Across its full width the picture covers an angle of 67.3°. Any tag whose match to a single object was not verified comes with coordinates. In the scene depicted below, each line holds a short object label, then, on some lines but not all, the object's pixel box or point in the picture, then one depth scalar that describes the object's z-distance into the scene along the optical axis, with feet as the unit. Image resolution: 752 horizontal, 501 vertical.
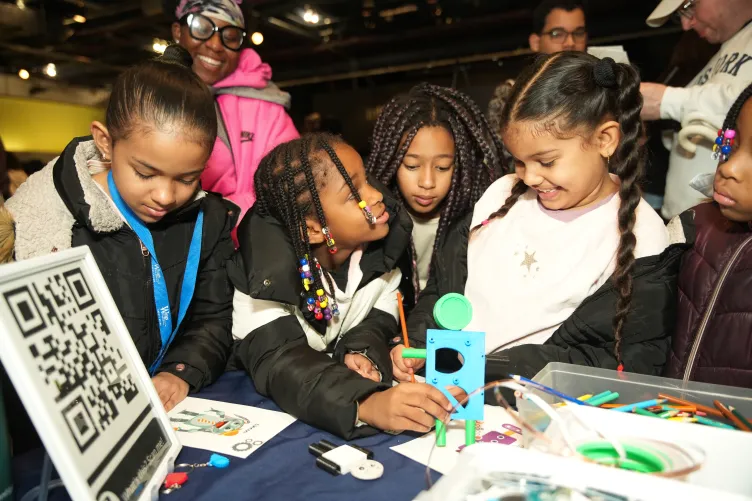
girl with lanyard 4.03
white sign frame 2.17
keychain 2.90
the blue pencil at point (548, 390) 2.78
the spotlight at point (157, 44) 20.38
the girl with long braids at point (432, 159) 5.51
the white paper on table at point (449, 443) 3.12
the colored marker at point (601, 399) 2.99
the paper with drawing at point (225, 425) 3.33
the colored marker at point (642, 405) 2.87
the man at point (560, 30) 7.73
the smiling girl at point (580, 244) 4.13
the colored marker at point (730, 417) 2.68
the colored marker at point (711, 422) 2.70
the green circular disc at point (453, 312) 3.17
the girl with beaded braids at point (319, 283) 3.71
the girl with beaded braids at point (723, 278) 3.64
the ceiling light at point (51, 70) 22.45
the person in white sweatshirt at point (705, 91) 5.63
